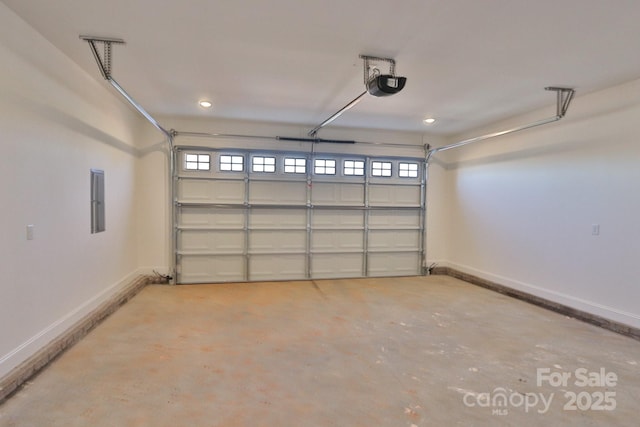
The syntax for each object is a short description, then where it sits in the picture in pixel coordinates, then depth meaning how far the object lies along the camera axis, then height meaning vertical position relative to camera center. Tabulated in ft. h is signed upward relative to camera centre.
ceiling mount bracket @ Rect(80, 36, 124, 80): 9.16 +4.32
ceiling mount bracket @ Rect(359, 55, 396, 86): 10.08 +4.37
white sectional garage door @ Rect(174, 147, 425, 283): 18.54 -0.65
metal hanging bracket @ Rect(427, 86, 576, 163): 12.68 +4.17
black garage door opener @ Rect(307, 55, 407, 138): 9.90 +3.70
